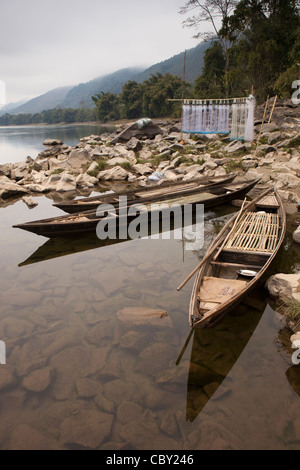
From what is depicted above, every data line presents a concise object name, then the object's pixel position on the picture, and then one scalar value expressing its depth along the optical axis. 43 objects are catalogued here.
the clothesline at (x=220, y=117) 17.45
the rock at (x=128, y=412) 3.54
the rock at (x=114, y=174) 17.28
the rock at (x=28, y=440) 3.29
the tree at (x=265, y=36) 25.36
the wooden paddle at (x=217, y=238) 5.60
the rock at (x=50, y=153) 24.31
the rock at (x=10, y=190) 14.33
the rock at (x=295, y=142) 16.64
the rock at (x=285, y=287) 5.16
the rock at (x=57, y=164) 18.94
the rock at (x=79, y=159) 18.92
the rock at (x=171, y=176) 15.48
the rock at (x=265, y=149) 16.78
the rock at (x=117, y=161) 18.70
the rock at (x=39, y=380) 4.00
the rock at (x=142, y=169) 17.75
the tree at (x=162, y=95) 55.22
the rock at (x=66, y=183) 15.60
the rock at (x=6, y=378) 4.08
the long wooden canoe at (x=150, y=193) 10.08
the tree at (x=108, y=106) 76.05
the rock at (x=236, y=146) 18.00
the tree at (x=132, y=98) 64.90
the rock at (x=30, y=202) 13.08
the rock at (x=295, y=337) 4.41
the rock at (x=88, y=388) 3.89
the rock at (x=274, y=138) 18.19
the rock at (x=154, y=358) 4.26
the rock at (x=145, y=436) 3.26
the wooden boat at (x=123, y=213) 8.27
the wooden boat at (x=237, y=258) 4.49
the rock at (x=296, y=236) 8.05
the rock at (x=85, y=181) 16.44
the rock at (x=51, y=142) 29.77
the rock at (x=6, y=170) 17.80
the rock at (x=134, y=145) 22.55
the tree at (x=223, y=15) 27.30
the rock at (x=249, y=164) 15.54
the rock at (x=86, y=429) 3.32
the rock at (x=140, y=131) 26.34
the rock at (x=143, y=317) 5.18
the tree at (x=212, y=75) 35.56
